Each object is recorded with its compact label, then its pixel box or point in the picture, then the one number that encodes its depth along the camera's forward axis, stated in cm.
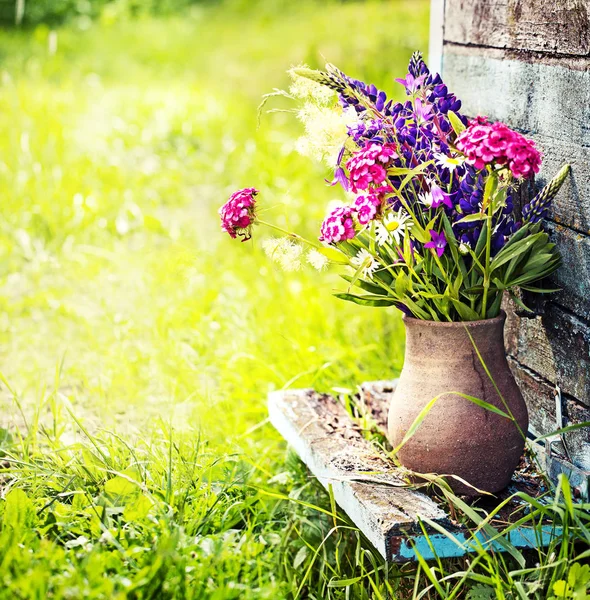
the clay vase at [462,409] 246
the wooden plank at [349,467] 241
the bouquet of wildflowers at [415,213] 243
